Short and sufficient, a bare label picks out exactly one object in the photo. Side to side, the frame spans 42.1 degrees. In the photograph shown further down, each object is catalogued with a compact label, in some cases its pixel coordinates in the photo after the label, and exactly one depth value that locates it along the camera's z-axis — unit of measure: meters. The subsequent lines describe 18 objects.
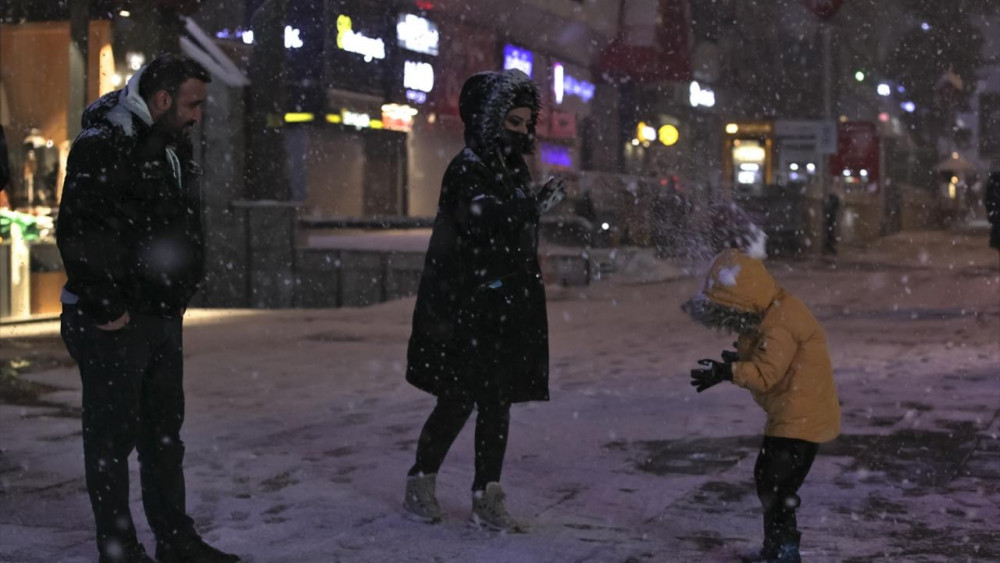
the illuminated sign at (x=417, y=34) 29.03
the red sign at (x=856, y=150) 47.81
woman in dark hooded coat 5.01
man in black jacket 4.26
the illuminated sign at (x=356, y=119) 29.05
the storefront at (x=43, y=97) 16.25
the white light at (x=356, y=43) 27.00
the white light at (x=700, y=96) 45.78
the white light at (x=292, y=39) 25.16
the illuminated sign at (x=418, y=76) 29.75
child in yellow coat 4.55
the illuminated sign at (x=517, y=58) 34.34
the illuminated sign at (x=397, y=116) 30.61
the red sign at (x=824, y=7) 18.56
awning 17.44
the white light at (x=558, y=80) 37.62
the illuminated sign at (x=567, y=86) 37.81
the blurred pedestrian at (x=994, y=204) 14.27
